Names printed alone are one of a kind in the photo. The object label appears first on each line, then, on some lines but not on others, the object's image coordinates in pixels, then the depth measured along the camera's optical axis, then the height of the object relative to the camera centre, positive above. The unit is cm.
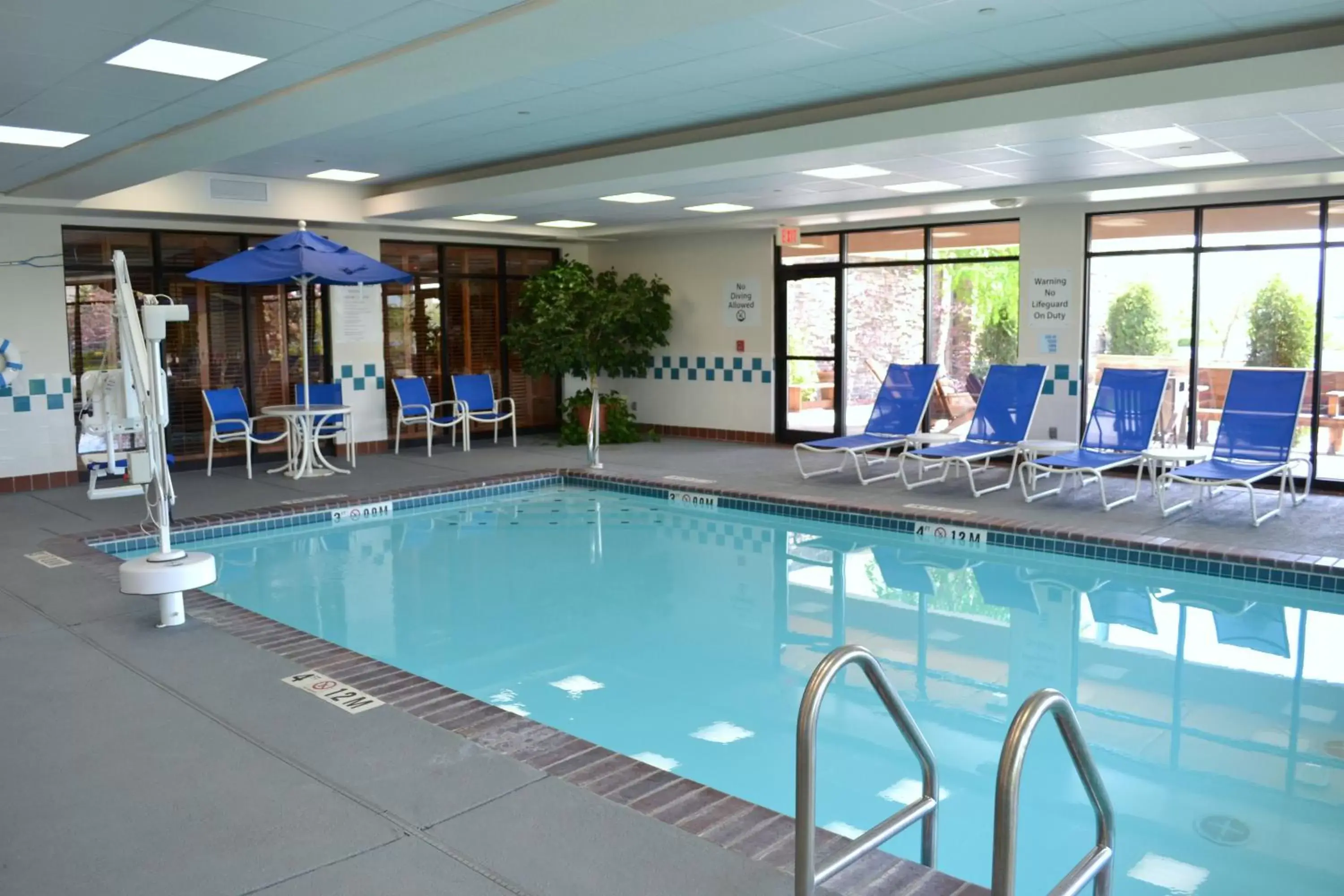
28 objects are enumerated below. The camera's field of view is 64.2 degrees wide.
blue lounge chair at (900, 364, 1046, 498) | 883 -54
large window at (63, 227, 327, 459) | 980 +35
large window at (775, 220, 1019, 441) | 1060 +39
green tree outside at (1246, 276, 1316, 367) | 876 +19
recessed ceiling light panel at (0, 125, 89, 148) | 628 +133
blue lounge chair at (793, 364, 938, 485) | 952 -50
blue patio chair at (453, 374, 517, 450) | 1204 -47
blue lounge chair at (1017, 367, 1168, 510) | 827 -56
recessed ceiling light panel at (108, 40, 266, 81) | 467 +134
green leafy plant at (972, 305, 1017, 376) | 1049 +11
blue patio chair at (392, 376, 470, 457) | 1159 -56
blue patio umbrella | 893 +78
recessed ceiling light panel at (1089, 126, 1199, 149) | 639 +130
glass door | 1188 -6
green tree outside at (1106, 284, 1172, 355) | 954 +24
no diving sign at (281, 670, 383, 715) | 386 -124
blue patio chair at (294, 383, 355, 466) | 1067 -45
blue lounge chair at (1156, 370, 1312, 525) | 759 -58
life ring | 813 -4
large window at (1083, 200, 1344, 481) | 866 +40
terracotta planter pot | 1246 -70
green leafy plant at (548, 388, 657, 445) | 1239 -77
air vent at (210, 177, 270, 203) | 948 +150
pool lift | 471 -37
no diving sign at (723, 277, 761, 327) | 1234 +60
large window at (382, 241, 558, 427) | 1223 +50
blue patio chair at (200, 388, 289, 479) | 998 -59
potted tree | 1225 +37
